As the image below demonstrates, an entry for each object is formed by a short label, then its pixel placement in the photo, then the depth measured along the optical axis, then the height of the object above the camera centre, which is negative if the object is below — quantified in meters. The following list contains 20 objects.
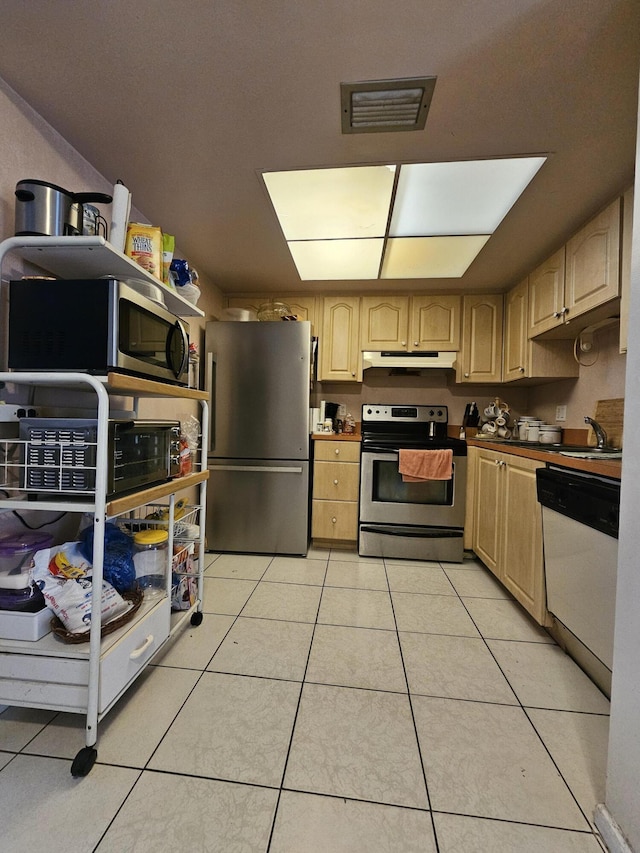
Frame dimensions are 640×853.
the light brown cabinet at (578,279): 1.63 +0.80
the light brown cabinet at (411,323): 2.89 +0.84
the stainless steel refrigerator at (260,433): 2.50 -0.08
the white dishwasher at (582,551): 1.16 -0.44
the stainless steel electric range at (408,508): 2.50 -0.58
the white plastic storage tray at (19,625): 1.02 -0.60
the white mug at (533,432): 2.52 -0.02
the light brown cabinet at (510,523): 1.66 -0.53
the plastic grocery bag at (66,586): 0.99 -0.48
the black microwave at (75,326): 1.02 +0.26
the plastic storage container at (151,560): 1.31 -0.54
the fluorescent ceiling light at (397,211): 1.56 +1.09
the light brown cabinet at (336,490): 2.62 -0.49
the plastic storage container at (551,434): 2.42 -0.03
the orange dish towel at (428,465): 2.44 -0.27
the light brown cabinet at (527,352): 2.38 +0.52
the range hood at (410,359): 2.90 +0.54
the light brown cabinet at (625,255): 1.50 +0.77
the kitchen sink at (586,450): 1.61 -0.10
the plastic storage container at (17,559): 1.03 -0.43
